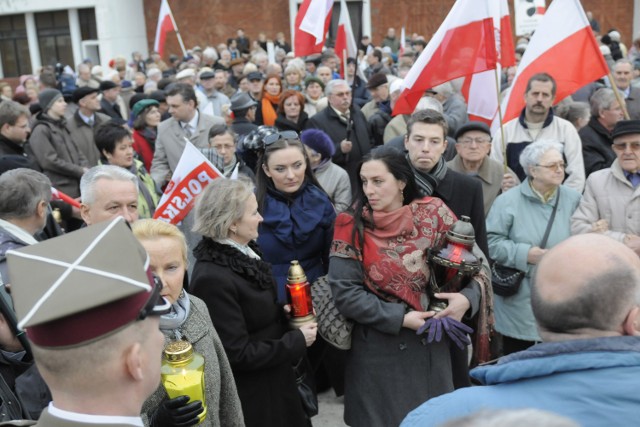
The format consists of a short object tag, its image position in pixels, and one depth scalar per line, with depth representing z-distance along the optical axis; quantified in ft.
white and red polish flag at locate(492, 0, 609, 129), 16.87
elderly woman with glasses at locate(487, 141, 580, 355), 13.30
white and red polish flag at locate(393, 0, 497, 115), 15.81
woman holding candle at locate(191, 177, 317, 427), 9.30
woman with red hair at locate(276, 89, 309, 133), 23.99
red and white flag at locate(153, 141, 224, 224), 12.93
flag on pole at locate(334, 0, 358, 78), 31.12
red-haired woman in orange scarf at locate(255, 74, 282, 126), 28.25
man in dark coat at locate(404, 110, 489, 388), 12.35
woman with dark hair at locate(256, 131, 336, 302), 12.06
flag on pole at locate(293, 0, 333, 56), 25.81
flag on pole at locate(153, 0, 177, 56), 41.91
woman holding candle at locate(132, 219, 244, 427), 7.76
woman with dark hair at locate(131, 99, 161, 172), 23.66
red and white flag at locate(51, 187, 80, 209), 15.92
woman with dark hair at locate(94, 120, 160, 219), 16.65
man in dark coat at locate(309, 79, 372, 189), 21.86
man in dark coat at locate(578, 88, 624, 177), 18.40
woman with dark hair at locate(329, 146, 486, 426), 10.10
